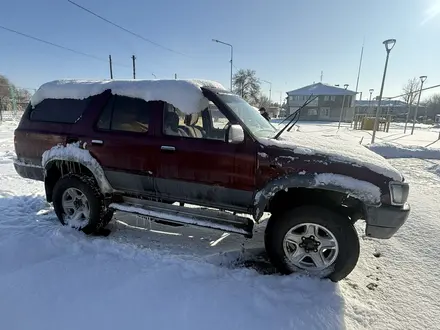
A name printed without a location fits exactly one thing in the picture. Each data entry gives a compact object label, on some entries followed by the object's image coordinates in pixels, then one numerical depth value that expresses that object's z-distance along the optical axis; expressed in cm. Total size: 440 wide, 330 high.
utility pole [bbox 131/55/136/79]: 2953
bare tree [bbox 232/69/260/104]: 5566
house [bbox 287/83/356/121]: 5216
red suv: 274
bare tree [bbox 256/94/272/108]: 5834
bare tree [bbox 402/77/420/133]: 5175
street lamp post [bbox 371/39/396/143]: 1210
